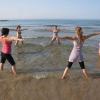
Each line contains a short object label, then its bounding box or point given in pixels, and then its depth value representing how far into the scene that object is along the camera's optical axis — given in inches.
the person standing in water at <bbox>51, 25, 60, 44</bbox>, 400.3
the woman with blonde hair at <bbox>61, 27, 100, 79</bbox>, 166.1
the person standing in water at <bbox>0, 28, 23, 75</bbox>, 169.0
